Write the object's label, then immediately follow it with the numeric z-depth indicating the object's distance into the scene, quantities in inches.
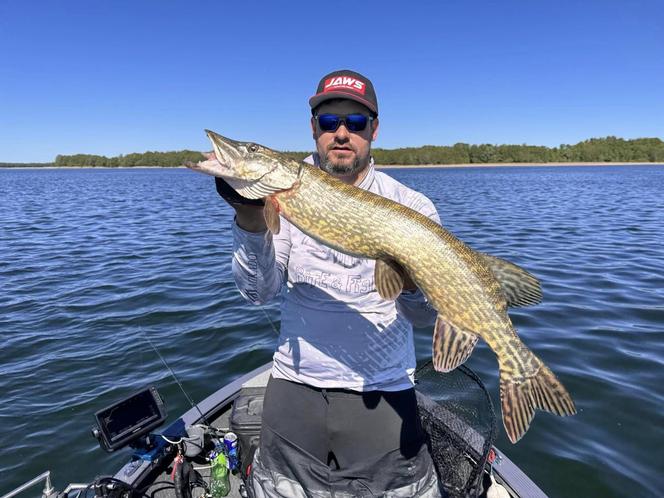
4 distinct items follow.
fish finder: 112.3
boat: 111.4
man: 92.0
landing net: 113.5
